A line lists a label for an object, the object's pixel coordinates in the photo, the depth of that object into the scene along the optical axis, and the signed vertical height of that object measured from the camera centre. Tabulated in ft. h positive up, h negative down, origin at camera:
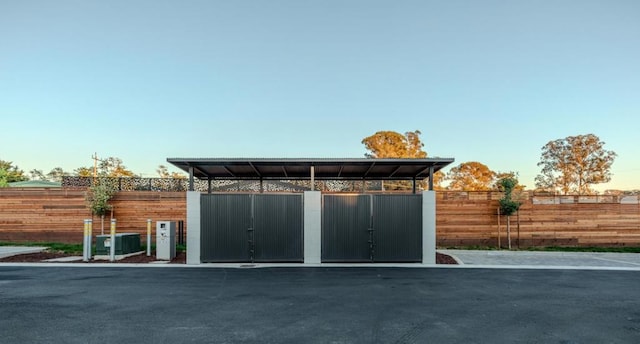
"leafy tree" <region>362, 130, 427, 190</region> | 106.88 +13.06
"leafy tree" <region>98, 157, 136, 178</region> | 144.87 +8.74
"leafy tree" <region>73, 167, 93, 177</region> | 153.99 +7.97
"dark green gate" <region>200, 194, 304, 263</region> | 38.01 -4.24
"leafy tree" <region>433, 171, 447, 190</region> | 120.47 +2.56
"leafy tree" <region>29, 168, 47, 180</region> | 202.67 +8.84
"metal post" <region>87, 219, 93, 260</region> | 39.65 -5.78
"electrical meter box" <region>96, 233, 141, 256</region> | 40.27 -6.30
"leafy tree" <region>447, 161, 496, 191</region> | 132.98 +3.82
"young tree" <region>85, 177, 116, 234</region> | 49.52 -1.10
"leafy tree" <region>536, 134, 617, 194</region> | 101.65 +6.93
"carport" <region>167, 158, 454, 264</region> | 37.93 -4.03
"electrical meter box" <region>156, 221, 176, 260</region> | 39.77 -5.81
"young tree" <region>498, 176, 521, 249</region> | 47.98 -1.79
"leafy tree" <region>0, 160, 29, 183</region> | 136.98 +6.87
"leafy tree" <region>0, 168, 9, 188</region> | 113.91 +4.77
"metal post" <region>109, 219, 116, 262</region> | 39.50 -6.20
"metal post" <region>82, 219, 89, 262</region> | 39.32 -5.70
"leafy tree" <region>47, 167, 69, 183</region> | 205.46 +9.69
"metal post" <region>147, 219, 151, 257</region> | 42.46 -6.32
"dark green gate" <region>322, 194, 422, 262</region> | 38.01 -4.42
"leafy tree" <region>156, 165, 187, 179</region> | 165.70 +8.56
